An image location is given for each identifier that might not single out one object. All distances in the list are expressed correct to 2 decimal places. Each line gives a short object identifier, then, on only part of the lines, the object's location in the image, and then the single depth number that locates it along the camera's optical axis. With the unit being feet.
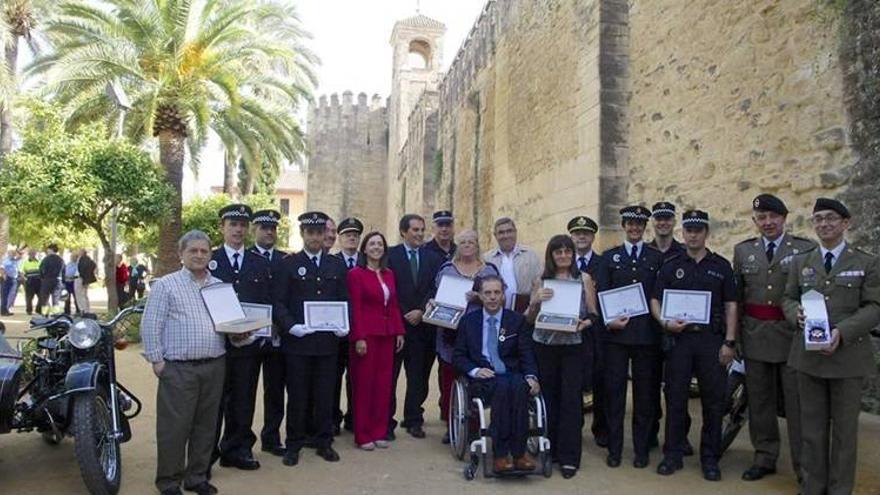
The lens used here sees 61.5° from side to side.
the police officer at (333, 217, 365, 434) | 19.67
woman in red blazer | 18.79
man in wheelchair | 16.07
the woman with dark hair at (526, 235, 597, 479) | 16.94
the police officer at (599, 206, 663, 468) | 17.28
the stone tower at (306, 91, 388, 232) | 123.03
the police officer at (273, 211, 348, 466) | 17.46
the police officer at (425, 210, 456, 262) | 22.33
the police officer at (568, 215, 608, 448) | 18.84
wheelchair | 16.19
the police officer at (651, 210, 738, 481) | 16.56
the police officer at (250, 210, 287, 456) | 17.85
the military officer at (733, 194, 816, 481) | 15.92
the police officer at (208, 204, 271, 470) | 16.71
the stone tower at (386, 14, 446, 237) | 109.70
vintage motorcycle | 13.85
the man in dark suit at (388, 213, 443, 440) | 20.58
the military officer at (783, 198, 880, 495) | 13.80
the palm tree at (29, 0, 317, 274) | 44.47
